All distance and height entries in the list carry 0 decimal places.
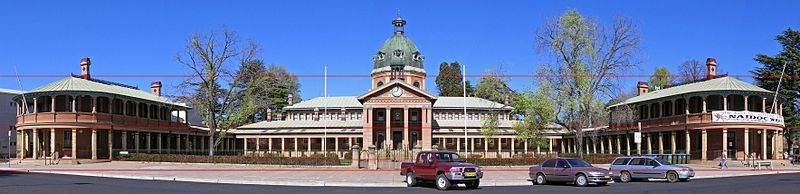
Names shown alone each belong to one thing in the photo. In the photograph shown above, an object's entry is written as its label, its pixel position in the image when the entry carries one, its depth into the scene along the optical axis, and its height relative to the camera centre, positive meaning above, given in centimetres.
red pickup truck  2562 -196
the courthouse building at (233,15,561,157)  7638 -62
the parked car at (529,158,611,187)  2764 -221
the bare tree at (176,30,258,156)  5725 +178
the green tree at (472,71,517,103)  10450 +393
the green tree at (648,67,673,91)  9806 +464
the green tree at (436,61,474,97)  12494 +558
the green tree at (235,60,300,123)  9318 +377
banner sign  5322 -19
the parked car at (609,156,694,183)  3088 -233
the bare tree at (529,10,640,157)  5169 +290
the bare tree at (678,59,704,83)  9039 +479
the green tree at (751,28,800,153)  6569 +356
